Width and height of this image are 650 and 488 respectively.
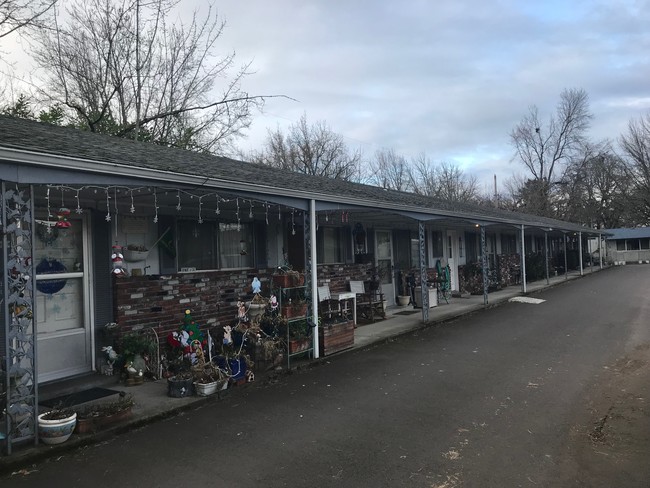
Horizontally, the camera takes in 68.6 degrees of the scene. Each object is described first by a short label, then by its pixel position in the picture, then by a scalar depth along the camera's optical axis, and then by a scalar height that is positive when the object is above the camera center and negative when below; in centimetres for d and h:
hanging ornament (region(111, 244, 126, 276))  636 +4
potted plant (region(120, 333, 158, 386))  633 -128
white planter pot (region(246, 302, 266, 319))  729 -79
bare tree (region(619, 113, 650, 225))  4497 +715
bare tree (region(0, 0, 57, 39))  1082 +581
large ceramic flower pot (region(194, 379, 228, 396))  587 -159
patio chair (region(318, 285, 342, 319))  1025 -105
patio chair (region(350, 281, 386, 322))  1173 -123
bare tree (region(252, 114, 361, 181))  3438 +735
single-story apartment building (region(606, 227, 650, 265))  4244 -10
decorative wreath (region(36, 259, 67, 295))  611 -9
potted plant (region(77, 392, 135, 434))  468 -153
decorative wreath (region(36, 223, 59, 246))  610 +41
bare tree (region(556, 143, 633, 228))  4875 +618
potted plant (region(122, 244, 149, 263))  691 +13
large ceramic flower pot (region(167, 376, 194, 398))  580 -155
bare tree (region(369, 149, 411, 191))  4466 +719
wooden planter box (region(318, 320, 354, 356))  808 -143
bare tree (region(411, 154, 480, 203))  4500 +625
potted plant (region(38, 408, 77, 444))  437 -150
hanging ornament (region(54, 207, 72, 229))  551 +54
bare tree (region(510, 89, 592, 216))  4922 +1059
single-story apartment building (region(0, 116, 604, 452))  438 +34
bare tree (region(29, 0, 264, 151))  1700 +679
